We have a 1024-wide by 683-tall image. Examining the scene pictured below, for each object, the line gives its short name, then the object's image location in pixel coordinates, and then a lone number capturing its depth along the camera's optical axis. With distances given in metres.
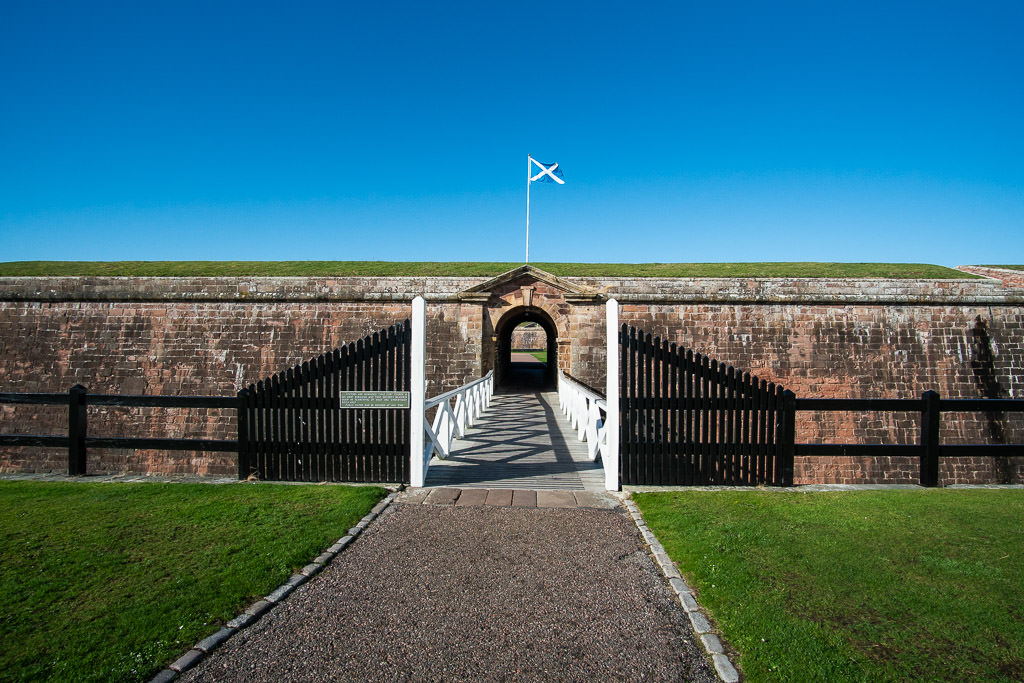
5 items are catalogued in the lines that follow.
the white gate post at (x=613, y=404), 5.89
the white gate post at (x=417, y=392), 6.03
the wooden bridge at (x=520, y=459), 6.20
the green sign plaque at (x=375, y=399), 6.06
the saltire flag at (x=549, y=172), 17.22
